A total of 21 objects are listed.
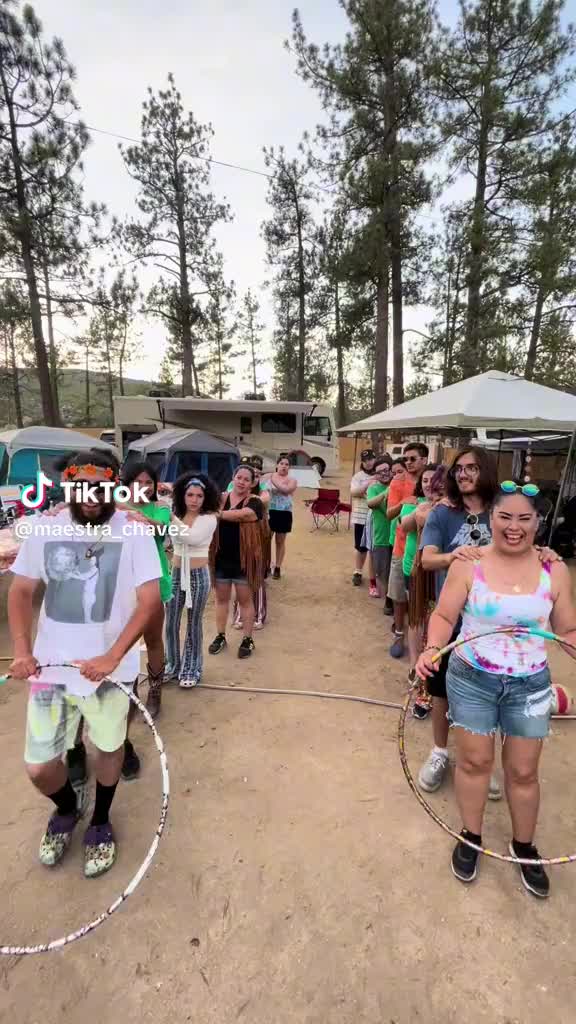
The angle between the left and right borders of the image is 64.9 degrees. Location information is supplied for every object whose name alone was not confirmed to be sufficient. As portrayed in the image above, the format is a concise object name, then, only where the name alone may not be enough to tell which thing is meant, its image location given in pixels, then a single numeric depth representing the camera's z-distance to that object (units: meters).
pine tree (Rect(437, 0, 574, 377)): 12.53
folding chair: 10.12
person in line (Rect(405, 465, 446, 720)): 3.31
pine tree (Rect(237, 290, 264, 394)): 36.50
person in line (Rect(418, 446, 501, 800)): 2.65
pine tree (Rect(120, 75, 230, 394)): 18.89
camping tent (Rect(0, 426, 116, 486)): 9.36
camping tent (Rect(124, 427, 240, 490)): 11.70
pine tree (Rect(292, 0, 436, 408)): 13.55
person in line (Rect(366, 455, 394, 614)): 5.16
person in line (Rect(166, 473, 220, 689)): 3.46
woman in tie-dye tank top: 1.88
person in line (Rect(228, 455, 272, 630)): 4.81
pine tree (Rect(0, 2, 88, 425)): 13.93
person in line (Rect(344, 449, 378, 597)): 6.04
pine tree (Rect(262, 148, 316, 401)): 23.30
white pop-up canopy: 5.89
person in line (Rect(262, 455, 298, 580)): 6.18
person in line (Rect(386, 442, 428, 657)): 4.10
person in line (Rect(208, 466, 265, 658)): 4.01
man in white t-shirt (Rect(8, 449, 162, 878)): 1.90
